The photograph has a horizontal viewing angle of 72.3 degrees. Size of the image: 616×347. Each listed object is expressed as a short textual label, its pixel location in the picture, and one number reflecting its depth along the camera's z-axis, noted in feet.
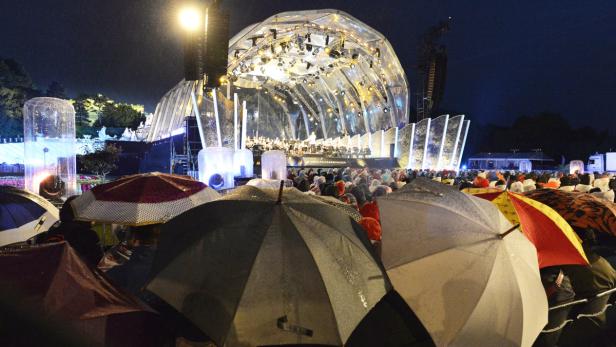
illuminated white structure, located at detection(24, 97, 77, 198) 29.07
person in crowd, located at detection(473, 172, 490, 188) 26.37
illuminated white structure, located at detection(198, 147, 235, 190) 40.80
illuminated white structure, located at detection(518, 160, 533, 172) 88.76
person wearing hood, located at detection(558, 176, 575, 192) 30.57
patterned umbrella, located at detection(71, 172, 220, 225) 10.09
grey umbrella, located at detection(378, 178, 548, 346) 6.93
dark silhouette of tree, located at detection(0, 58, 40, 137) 114.01
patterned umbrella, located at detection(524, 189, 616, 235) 12.13
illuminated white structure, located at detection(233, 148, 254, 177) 47.52
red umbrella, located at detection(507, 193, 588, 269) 10.12
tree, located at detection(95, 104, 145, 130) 152.87
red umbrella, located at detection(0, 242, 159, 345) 4.45
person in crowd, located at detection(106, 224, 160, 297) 8.61
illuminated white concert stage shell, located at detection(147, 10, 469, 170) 74.54
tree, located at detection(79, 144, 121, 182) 69.46
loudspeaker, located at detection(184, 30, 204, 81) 46.21
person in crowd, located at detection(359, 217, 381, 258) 12.14
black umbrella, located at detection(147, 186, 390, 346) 5.73
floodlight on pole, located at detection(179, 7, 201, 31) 43.39
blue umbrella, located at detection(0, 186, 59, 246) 10.09
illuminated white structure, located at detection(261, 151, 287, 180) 40.70
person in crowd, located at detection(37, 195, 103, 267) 10.39
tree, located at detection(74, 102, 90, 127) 140.15
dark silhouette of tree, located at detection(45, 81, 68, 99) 154.54
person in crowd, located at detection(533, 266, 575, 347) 10.97
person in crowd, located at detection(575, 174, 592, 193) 26.22
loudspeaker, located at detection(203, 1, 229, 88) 41.24
